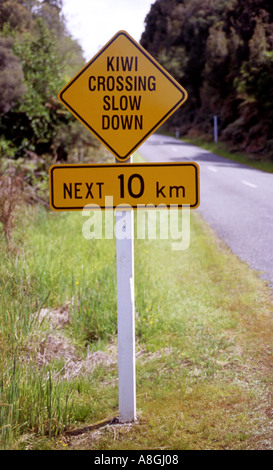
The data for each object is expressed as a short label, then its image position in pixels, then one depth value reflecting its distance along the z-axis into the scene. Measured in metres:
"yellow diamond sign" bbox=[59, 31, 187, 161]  2.86
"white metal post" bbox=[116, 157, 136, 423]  2.90
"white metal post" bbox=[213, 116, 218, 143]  31.89
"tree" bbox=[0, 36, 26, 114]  11.15
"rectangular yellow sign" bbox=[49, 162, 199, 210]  2.80
